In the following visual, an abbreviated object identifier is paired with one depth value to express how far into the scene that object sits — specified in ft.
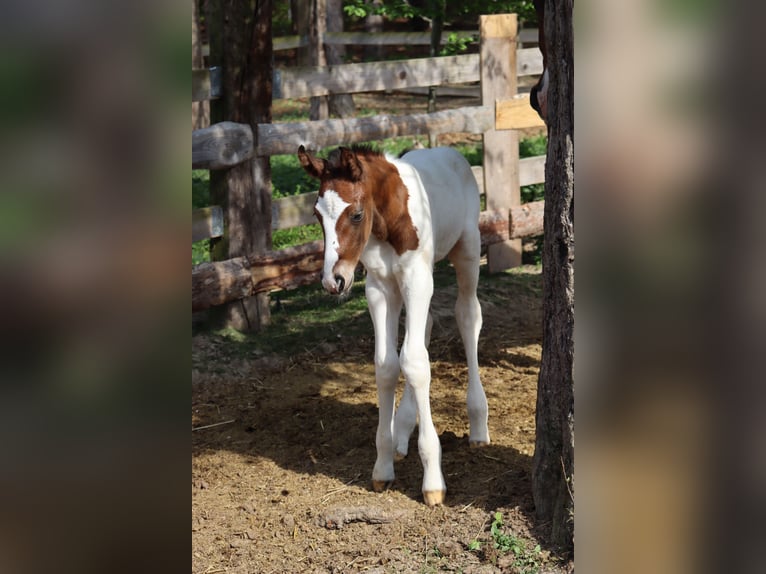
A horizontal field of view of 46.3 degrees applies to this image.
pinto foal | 13.53
